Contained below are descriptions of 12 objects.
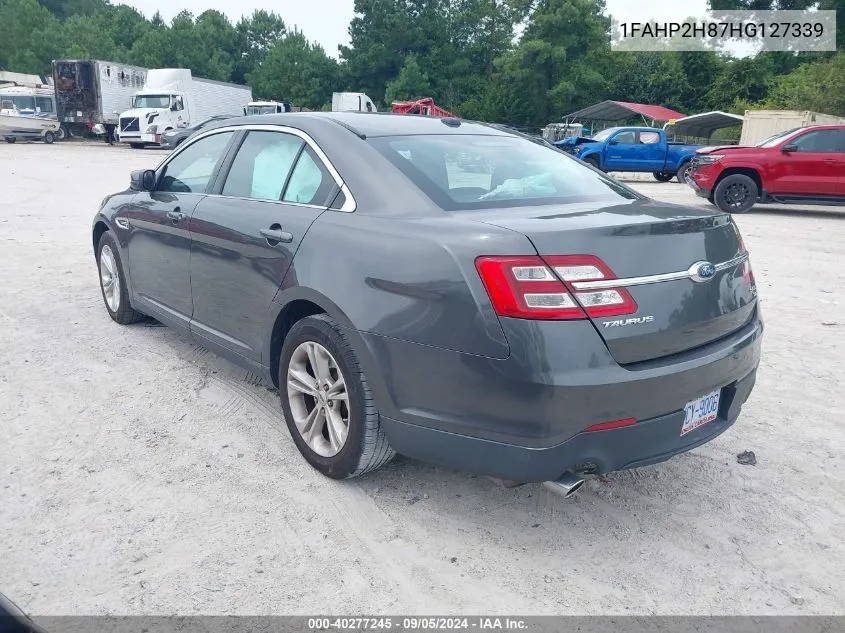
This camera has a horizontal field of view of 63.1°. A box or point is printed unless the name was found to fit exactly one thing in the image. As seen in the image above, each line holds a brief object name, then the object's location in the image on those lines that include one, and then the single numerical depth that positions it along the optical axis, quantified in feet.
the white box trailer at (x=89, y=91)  105.40
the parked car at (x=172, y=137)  93.07
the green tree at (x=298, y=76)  203.82
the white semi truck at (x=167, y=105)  99.45
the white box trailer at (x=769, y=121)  82.38
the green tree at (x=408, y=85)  183.32
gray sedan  7.88
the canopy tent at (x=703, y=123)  105.91
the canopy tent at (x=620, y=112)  114.80
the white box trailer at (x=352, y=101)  118.93
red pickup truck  41.01
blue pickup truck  69.05
